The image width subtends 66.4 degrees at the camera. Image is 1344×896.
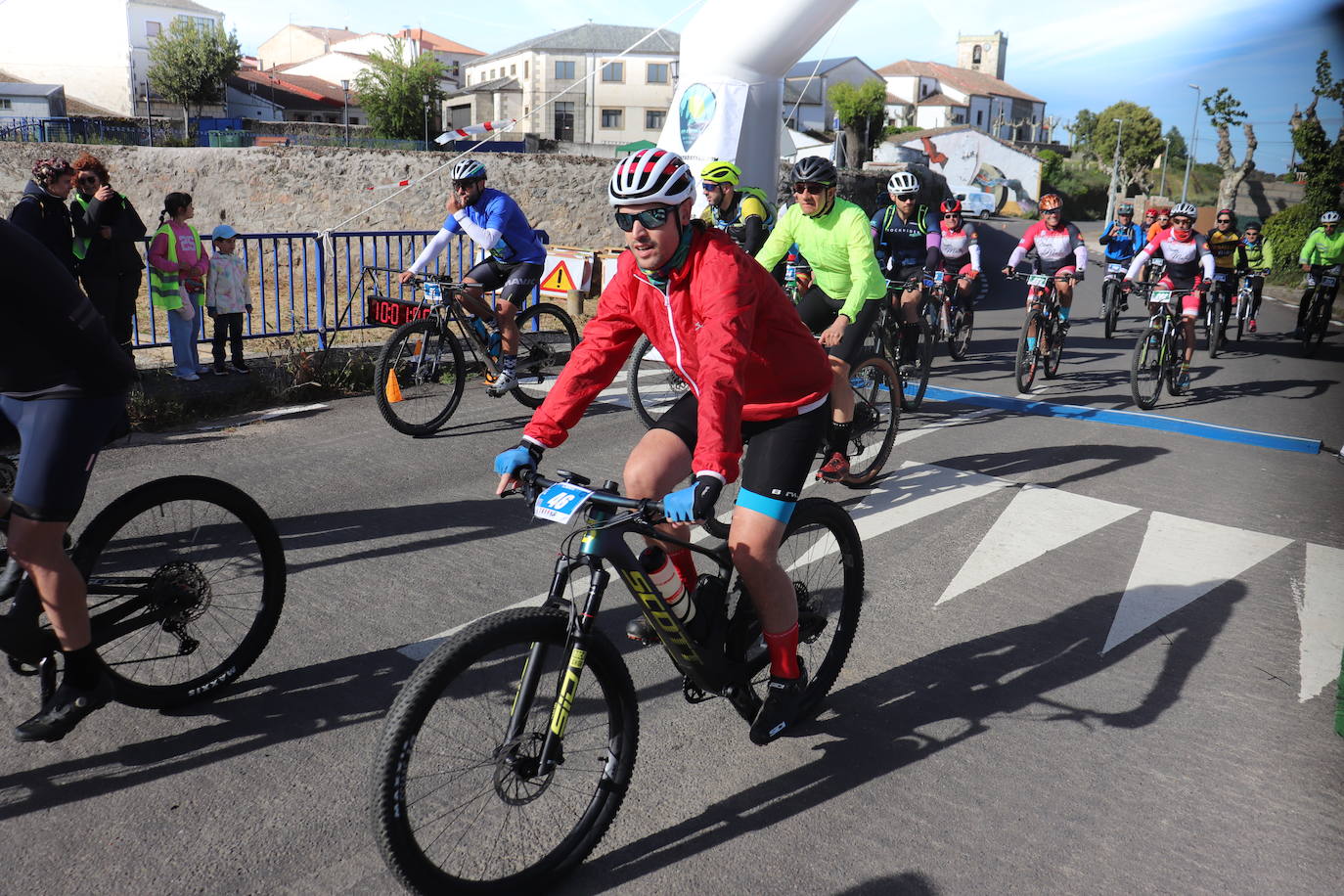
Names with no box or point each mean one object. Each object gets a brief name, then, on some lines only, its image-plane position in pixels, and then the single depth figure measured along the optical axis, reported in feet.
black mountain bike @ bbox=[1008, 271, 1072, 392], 36.78
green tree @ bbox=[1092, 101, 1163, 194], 315.78
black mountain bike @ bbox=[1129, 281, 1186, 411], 34.42
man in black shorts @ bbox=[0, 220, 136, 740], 10.42
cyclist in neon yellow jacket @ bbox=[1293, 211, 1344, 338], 55.26
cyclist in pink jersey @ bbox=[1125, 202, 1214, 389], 40.49
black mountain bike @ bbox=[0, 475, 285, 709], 11.43
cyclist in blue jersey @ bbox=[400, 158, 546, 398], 28.99
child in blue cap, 31.76
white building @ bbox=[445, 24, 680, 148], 280.92
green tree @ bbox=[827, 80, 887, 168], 277.44
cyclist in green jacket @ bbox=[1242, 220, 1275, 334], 62.69
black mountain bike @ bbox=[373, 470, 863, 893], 8.43
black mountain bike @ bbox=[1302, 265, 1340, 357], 52.90
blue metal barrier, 33.96
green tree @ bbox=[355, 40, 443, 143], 260.62
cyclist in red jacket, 10.34
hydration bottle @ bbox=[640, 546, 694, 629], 10.15
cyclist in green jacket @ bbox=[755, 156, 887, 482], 21.68
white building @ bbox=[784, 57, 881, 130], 287.42
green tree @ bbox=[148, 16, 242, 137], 250.57
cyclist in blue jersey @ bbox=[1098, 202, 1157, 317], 59.36
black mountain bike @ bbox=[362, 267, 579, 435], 26.84
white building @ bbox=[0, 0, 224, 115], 271.08
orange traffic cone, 26.61
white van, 214.28
